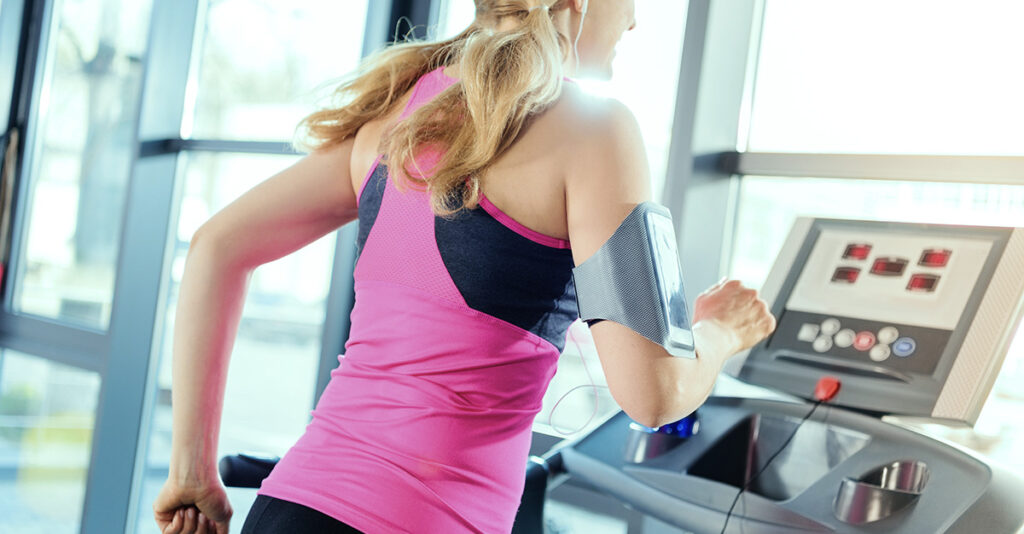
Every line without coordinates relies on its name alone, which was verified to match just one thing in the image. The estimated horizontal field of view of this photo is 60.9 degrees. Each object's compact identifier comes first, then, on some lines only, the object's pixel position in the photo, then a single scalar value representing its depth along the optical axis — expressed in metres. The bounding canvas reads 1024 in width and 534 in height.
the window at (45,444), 3.26
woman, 0.89
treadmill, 1.02
